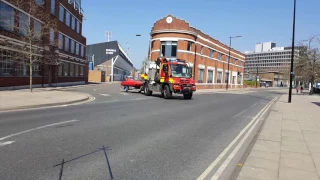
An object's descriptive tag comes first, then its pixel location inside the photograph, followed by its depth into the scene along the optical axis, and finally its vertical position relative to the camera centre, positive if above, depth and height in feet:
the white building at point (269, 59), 359.03 +44.28
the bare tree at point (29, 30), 60.10 +13.62
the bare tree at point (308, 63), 122.98 +13.11
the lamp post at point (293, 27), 65.47 +17.18
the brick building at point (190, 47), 116.80 +19.72
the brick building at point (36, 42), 60.66 +11.38
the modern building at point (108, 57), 219.32 +23.41
